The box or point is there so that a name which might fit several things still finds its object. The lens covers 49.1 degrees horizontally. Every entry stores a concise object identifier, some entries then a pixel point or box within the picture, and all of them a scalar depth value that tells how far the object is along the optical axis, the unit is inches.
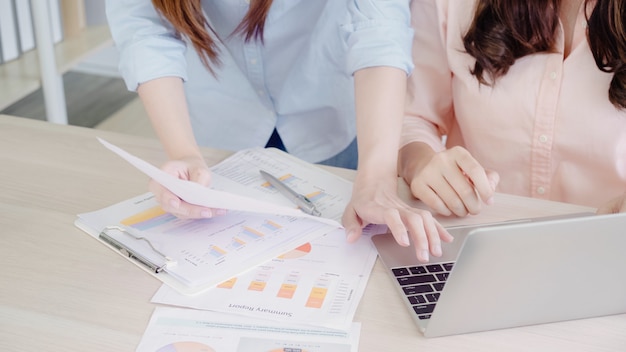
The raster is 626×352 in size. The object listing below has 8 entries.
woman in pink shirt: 42.0
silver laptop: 24.6
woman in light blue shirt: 38.2
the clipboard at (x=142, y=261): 30.0
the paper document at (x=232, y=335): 26.5
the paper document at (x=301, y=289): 28.5
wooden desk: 27.1
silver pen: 36.3
